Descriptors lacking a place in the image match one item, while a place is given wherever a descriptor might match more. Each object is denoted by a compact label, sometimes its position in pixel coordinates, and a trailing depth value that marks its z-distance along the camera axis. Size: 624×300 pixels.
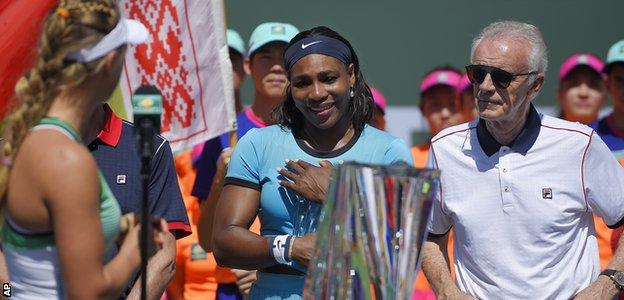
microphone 7.66
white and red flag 12.59
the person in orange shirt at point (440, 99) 16.77
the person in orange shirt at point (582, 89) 16.62
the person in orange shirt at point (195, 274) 13.83
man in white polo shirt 10.30
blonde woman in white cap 7.20
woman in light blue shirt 9.90
